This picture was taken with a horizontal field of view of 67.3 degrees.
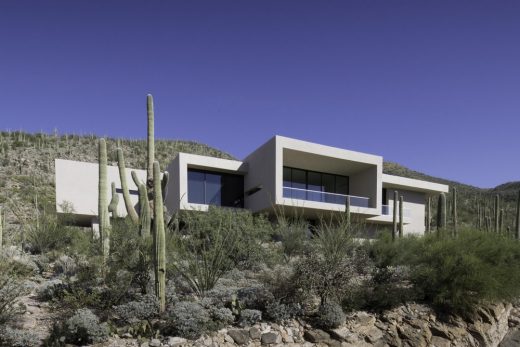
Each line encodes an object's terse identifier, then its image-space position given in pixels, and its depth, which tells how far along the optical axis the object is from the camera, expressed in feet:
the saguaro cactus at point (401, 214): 62.42
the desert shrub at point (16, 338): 21.33
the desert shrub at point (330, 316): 27.58
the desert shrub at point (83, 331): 22.49
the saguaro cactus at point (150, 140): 38.40
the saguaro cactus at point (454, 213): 47.21
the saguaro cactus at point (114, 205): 48.31
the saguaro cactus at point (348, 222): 31.97
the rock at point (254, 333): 25.95
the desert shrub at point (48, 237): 45.62
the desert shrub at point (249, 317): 26.63
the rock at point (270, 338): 25.89
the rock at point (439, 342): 30.04
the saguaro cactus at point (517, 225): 61.20
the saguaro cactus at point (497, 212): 68.13
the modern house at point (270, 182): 67.51
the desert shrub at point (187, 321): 24.23
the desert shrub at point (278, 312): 27.66
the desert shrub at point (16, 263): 28.77
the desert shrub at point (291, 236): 40.83
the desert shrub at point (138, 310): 24.90
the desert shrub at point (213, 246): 31.12
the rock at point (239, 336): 25.23
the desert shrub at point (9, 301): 23.36
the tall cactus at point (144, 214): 34.22
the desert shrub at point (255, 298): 28.71
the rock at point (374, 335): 28.40
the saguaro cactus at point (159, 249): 26.66
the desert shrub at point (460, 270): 31.83
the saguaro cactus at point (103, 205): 31.55
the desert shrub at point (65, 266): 33.07
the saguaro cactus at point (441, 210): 50.88
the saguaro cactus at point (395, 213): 57.63
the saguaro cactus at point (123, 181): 41.55
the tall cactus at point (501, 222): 73.58
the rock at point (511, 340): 35.32
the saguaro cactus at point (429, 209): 84.23
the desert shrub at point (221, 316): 26.02
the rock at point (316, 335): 27.02
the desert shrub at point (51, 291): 28.07
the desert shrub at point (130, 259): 28.30
